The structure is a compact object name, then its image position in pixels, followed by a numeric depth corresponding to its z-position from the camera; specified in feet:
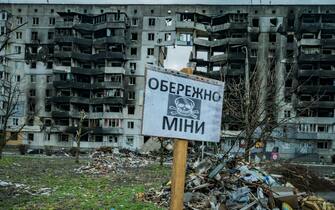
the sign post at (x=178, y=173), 16.33
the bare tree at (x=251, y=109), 57.00
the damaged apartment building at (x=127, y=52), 233.14
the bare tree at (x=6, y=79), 245.59
